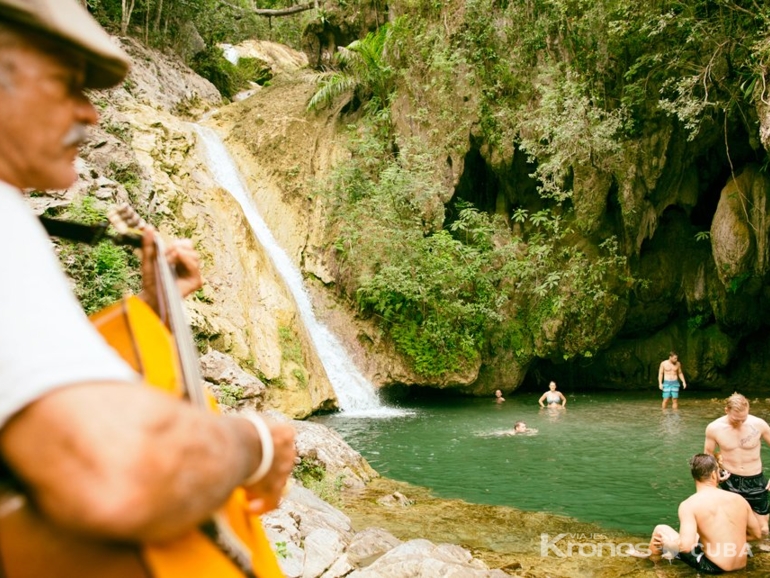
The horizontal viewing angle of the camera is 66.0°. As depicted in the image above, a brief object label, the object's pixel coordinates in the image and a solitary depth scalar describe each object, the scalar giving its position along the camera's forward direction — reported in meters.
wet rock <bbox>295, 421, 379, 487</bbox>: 8.50
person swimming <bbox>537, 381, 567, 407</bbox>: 14.71
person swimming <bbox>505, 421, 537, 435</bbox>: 11.95
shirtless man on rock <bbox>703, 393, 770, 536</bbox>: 6.59
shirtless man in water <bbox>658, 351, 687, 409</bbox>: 13.88
